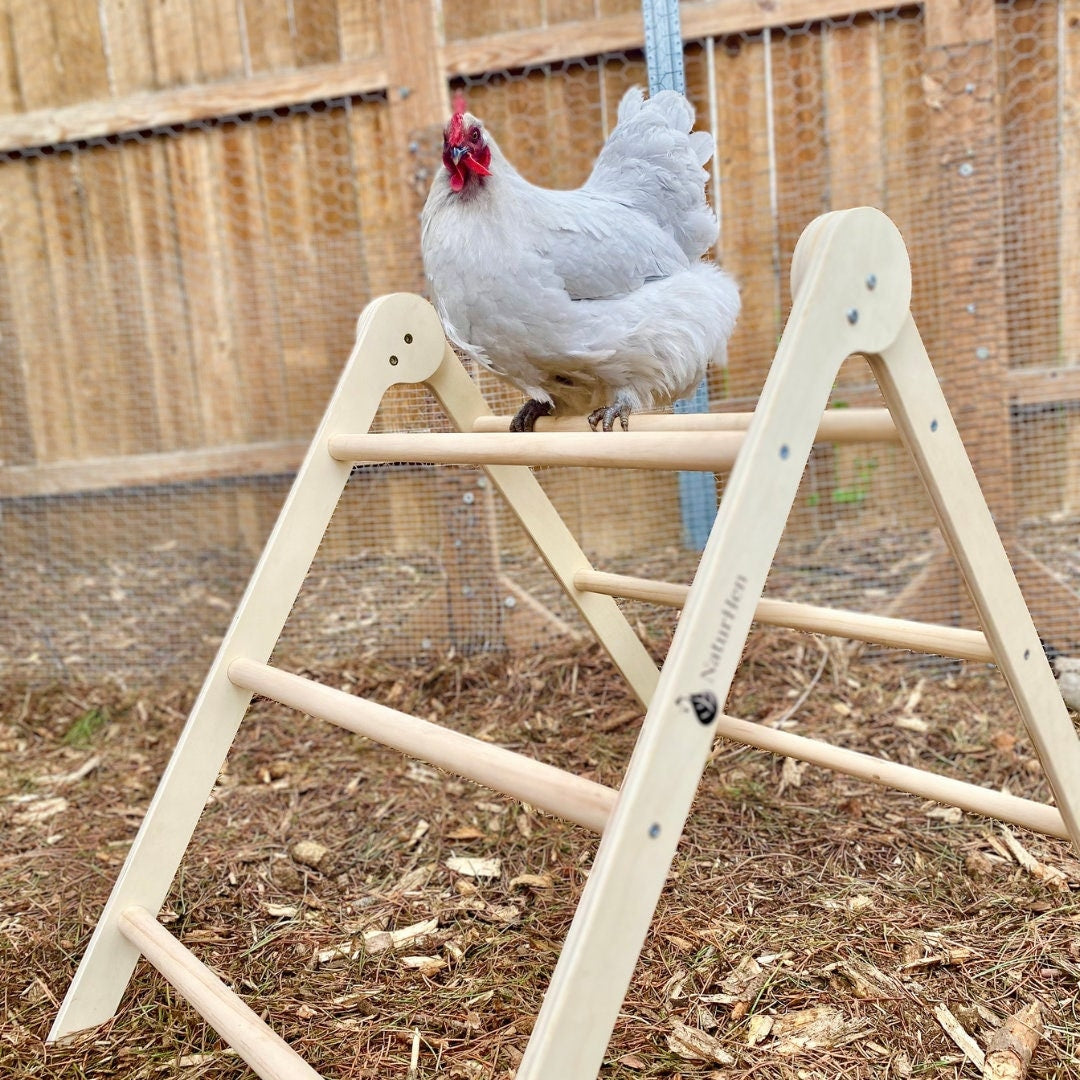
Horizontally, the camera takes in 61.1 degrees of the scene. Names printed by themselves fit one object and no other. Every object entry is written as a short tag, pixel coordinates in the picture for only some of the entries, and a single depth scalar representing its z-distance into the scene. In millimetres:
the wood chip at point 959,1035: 996
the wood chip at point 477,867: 1419
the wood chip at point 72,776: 1833
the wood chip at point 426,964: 1201
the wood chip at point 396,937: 1255
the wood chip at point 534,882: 1374
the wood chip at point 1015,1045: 975
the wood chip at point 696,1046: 1010
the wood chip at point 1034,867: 1298
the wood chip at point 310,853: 1484
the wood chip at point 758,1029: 1042
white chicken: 1161
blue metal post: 1910
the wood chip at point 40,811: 1678
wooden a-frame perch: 651
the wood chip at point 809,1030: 1027
